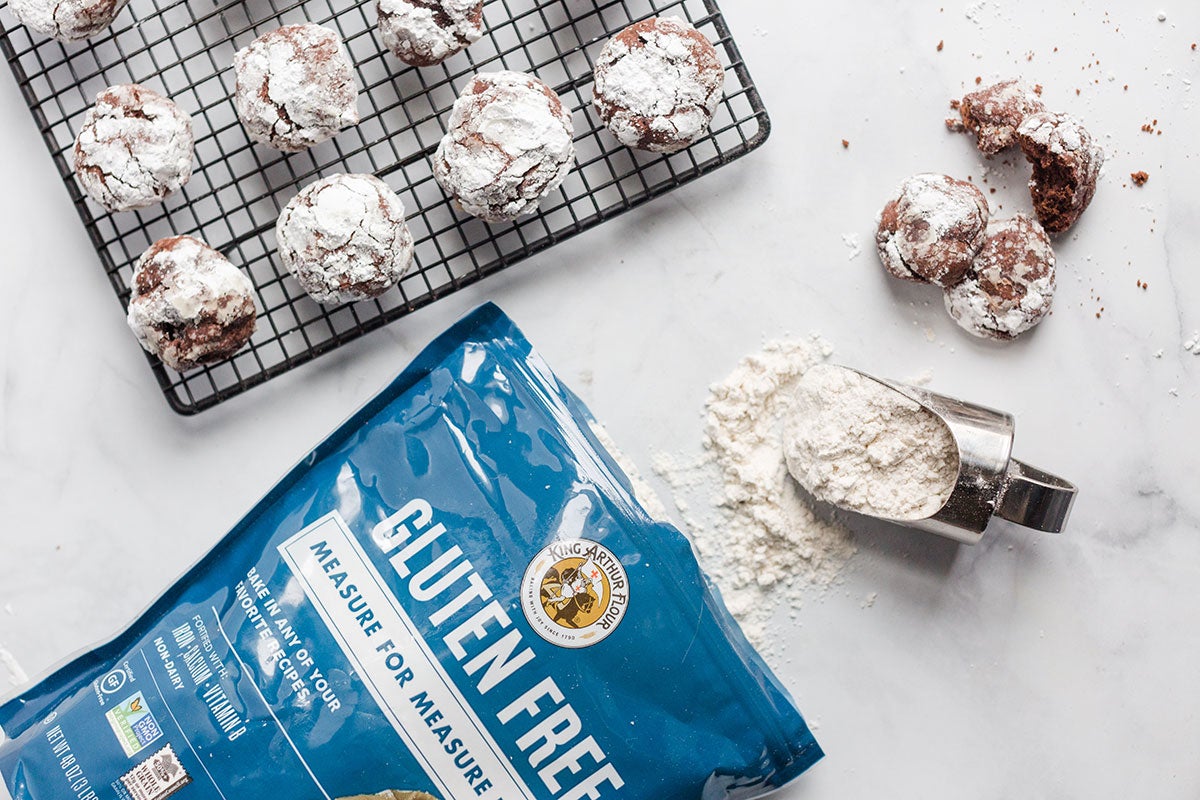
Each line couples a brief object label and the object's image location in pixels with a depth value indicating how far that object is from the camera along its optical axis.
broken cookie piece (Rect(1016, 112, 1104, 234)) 0.62
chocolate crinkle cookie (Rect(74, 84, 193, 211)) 0.60
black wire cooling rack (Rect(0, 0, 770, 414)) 0.63
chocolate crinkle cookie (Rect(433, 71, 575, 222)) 0.59
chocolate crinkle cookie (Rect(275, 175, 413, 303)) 0.59
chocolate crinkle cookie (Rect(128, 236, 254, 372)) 0.59
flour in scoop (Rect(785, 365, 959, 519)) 0.61
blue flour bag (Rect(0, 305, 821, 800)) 0.58
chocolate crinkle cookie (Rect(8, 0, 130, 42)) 0.60
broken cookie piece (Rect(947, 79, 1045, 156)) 0.63
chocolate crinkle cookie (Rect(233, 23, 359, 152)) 0.59
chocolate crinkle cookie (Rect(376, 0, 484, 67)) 0.60
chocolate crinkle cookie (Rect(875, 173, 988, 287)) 0.62
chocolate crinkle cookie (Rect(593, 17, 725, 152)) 0.60
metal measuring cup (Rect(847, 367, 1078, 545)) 0.60
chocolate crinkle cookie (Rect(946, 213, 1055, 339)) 0.62
